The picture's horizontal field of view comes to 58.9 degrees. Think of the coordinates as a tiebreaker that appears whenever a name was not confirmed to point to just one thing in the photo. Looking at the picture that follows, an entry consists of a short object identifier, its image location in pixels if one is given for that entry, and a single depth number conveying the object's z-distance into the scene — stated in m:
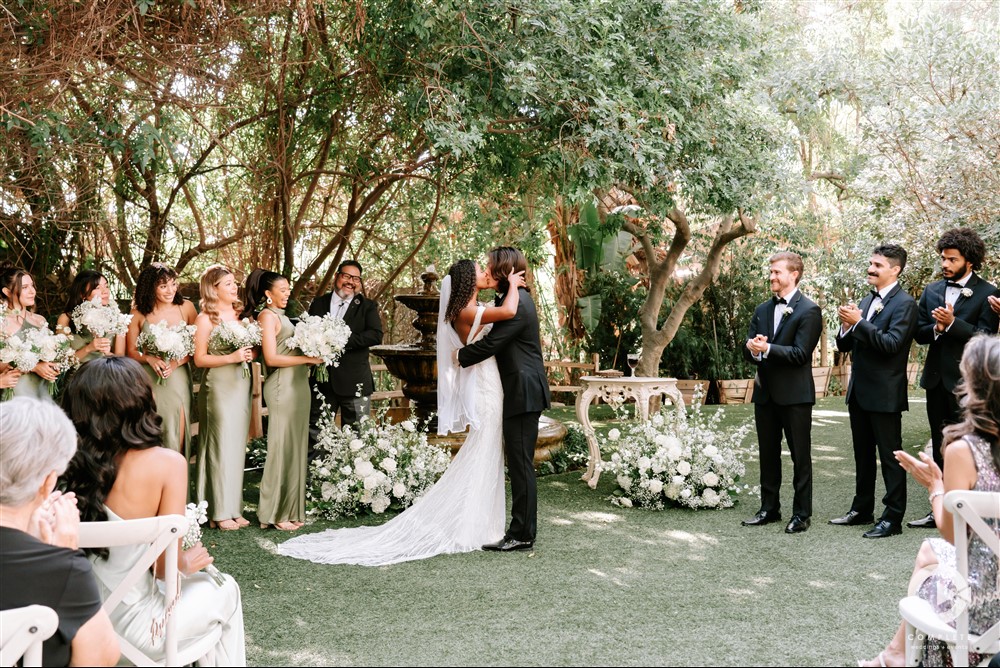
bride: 5.78
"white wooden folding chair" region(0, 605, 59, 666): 2.26
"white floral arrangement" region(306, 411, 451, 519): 6.69
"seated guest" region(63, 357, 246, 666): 3.08
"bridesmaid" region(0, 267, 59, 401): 5.92
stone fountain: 8.28
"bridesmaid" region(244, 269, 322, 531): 6.39
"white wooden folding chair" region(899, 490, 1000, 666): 2.91
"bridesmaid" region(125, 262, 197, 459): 6.30
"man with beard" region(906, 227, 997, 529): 6.18
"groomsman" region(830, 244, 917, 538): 5.97
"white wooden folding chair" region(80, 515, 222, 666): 2.71
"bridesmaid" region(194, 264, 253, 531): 6.36
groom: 5.73
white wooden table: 7.65
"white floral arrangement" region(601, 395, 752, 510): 6.84
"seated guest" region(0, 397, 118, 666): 2.42
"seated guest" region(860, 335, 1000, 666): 3.19
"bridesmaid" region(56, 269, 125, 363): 6.42
